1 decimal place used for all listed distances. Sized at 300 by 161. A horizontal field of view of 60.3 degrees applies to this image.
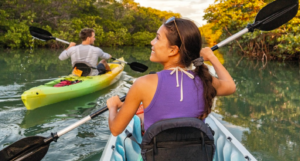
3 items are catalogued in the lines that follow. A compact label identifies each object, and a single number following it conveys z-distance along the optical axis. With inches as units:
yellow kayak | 153.7
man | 197.8
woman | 47.4
